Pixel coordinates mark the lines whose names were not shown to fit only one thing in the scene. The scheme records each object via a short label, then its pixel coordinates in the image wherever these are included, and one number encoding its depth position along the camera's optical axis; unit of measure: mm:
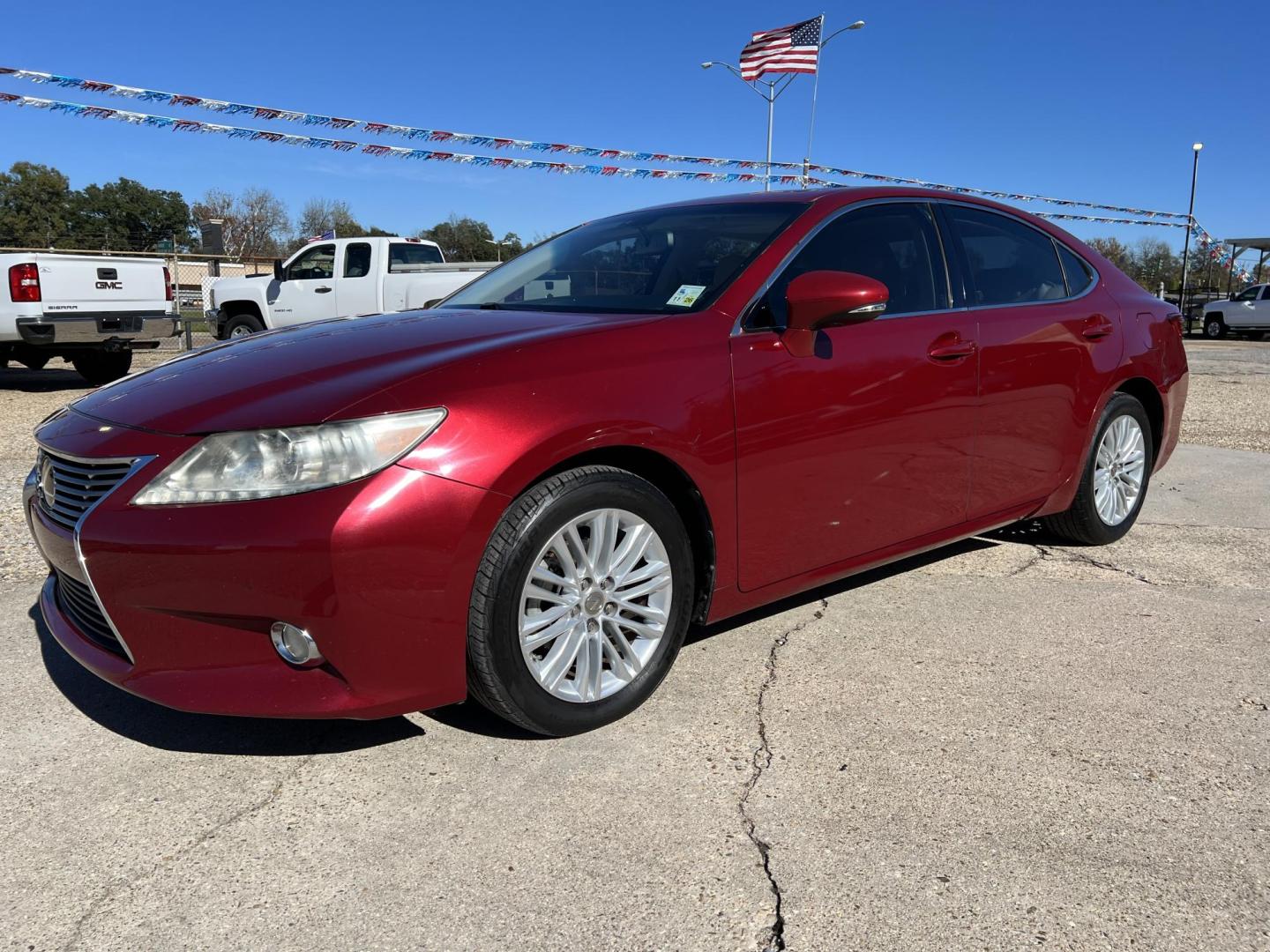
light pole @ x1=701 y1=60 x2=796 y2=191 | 21839
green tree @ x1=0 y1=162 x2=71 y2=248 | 57250
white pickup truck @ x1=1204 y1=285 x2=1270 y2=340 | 28156
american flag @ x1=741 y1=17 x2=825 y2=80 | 19659
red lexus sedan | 2332
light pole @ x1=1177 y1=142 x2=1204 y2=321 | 30453
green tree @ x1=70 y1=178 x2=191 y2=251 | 62406
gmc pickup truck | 10828
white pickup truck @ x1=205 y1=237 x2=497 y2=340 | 13891
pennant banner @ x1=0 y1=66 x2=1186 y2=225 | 12148
